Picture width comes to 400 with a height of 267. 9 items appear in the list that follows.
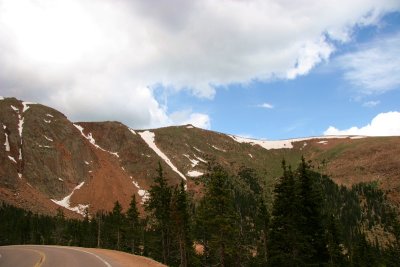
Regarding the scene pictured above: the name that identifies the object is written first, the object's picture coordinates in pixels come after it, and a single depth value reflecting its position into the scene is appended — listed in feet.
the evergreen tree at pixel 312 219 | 98.02
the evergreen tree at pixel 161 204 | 162.09
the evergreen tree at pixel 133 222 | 222.85
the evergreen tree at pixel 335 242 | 155.20
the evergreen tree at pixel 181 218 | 151.53
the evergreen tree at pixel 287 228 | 95.66
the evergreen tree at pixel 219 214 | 124.98
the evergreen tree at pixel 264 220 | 172.76
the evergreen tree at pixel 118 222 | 258.37
